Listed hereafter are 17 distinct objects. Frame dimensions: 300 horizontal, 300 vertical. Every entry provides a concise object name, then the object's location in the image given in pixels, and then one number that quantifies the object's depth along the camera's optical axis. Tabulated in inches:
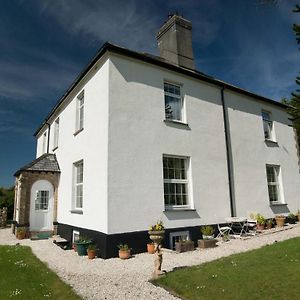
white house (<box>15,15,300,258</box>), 400.8
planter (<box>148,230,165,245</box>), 287.6
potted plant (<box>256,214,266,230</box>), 526.6
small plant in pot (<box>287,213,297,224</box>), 604.6
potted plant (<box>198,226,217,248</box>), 411.2
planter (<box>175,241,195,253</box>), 388.2
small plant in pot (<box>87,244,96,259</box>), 368.2
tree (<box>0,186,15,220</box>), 988.6
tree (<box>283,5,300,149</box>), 305.2
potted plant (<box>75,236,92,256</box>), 391.9
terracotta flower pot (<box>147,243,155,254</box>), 384.5
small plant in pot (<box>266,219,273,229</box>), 540.9
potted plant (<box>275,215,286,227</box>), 566.9
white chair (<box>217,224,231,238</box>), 469.0
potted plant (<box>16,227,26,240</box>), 555.5
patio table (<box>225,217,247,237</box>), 474.3
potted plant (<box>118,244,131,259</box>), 358.8
